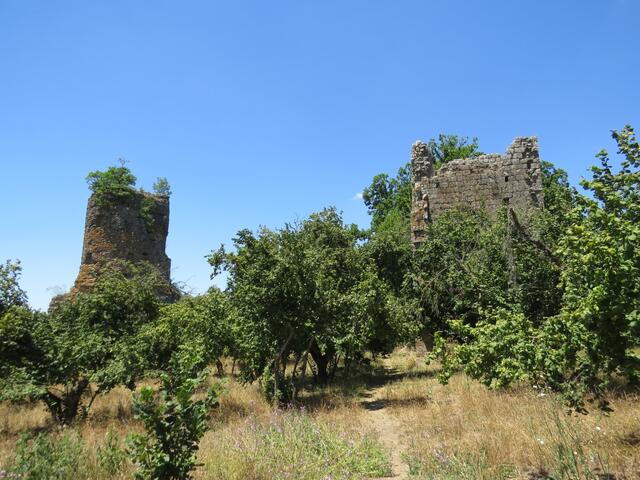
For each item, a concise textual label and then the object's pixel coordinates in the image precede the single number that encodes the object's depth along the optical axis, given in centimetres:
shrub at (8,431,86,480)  443
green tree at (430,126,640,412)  383
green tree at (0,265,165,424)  930
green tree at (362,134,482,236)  3122
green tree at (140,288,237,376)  1144
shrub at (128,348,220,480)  396
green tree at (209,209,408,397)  984
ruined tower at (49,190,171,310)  2130
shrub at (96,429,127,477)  490
